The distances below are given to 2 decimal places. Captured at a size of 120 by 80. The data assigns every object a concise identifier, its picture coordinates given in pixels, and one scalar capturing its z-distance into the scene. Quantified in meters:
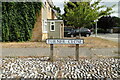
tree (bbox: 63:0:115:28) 10.42
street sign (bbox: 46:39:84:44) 4.79
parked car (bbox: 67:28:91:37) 22.17
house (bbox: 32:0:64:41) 13.11
